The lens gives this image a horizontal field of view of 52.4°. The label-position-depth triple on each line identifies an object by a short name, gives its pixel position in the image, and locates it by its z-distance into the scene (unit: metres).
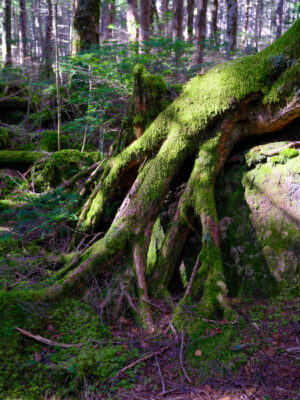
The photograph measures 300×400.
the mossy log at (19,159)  7.66
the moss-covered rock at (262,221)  3.37
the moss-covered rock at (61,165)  6.82
